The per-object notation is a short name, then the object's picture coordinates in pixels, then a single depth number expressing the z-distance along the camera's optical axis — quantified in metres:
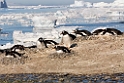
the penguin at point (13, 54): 15.89
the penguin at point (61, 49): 15.40
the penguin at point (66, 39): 16.85
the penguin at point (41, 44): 17.59
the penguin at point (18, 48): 16.95
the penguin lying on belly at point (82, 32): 19.20
